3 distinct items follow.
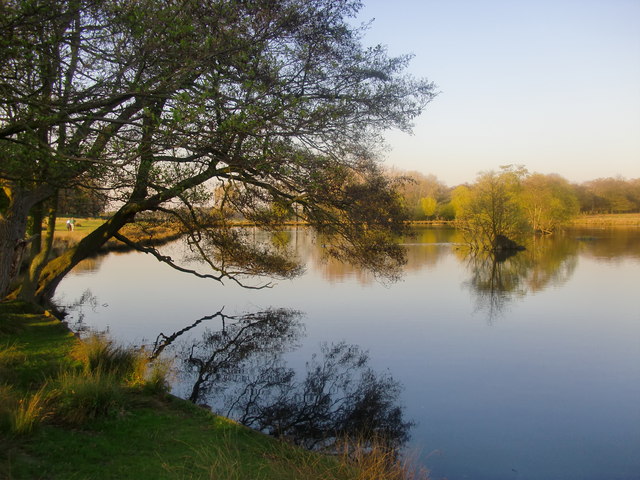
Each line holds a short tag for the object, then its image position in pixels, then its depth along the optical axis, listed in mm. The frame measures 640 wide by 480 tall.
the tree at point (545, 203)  49500
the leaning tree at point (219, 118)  5086
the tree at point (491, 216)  34219
